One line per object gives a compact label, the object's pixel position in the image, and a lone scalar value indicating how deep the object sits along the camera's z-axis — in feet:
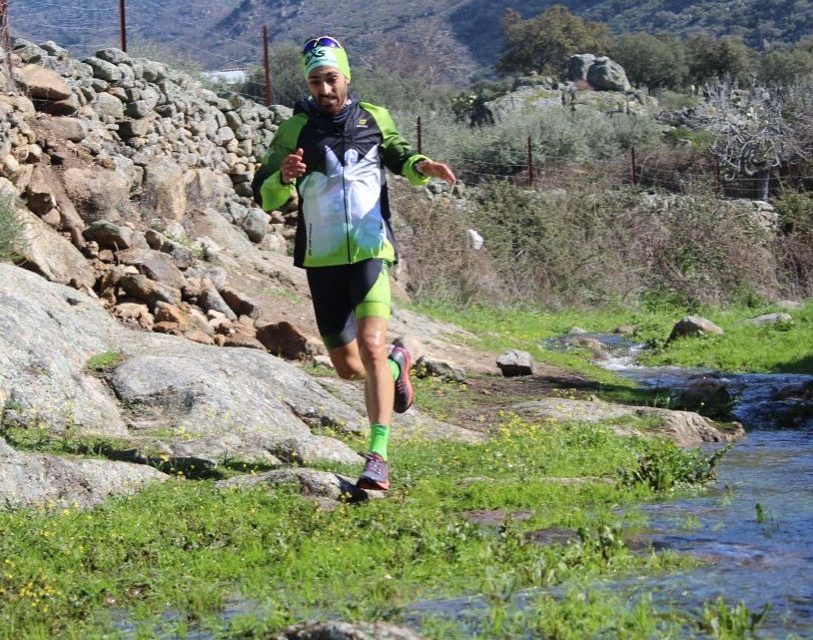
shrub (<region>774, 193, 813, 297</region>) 83.15
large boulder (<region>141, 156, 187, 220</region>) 54.08
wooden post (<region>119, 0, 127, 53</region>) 66.54
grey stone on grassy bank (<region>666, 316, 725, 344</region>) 57.67
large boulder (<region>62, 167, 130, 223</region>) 46.60
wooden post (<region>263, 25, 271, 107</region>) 78.66
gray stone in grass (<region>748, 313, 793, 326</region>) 59.65
